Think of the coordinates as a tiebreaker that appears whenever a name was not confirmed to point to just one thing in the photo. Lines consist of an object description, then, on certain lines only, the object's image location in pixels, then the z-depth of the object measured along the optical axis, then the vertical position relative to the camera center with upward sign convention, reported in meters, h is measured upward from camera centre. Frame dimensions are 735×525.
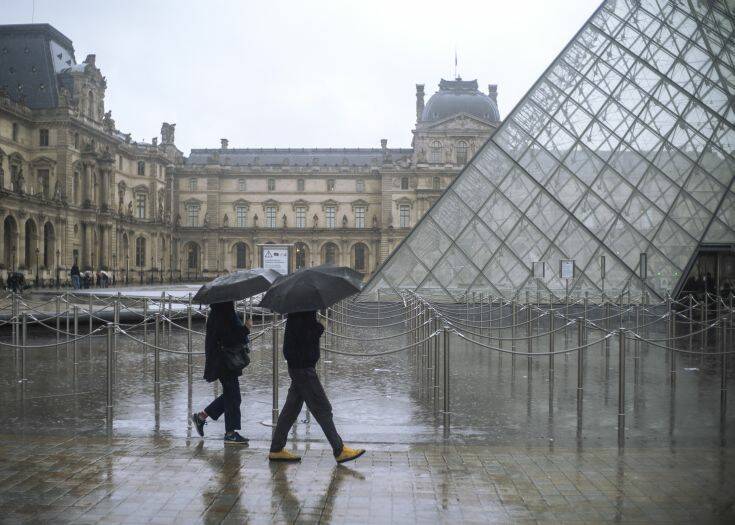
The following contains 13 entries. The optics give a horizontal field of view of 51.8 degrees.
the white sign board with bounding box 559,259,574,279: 18.33 -0.13
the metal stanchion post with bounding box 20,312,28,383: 8.59 -1.30
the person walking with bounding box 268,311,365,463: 5.42 -0.87
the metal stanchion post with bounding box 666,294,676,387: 8.83 -1.34
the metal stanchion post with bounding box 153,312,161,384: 7.62 -0.97
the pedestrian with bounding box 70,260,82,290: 37.86 -0.92
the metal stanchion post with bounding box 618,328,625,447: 6.29 -1.02
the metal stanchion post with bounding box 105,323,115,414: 6.59 -0.91
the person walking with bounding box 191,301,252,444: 6.02 -0.81
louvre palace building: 44.03 +5.78
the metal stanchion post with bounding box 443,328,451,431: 6.32 -1.05
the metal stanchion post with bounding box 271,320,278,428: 6.68 -1.03
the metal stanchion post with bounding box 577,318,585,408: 6.71 -1.07
